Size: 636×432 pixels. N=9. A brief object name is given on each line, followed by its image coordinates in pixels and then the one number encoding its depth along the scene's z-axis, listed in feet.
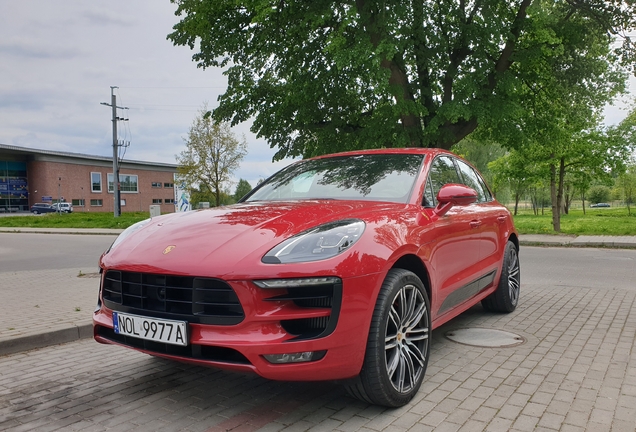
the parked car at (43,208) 199.93
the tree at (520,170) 68.58
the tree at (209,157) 128.77
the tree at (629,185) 135.33
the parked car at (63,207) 197.11
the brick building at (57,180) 216.54
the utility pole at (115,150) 111.46
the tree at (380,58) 45.78
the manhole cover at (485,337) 14.46
